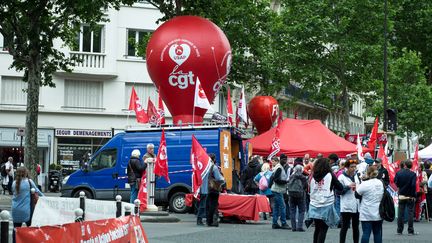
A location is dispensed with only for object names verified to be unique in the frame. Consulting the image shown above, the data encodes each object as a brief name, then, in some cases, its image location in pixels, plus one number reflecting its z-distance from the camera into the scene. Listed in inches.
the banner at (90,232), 318.0
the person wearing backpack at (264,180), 1016.9
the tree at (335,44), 1908.2
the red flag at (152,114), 1220.2
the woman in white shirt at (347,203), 626.5
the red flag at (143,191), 936.3
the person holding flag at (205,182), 871.1
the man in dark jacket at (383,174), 970.1
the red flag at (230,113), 1145.4
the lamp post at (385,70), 1571.9
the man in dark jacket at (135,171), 944.3
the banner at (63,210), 506.0
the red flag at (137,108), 1288.1
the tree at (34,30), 1314.0
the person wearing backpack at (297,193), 845.8
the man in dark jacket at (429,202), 1100.6
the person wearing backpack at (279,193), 874.8
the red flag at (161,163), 947.3
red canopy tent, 1330.0
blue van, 1079.6
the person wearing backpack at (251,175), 1102.4
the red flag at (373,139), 1343.5
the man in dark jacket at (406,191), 863.1
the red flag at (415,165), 1064.1
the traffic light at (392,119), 1461.6
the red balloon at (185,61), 1168.8
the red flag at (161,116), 1212.5
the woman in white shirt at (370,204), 598.5
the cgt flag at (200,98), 1128.2
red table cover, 940.0
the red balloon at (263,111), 1708.9
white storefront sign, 1894.7
